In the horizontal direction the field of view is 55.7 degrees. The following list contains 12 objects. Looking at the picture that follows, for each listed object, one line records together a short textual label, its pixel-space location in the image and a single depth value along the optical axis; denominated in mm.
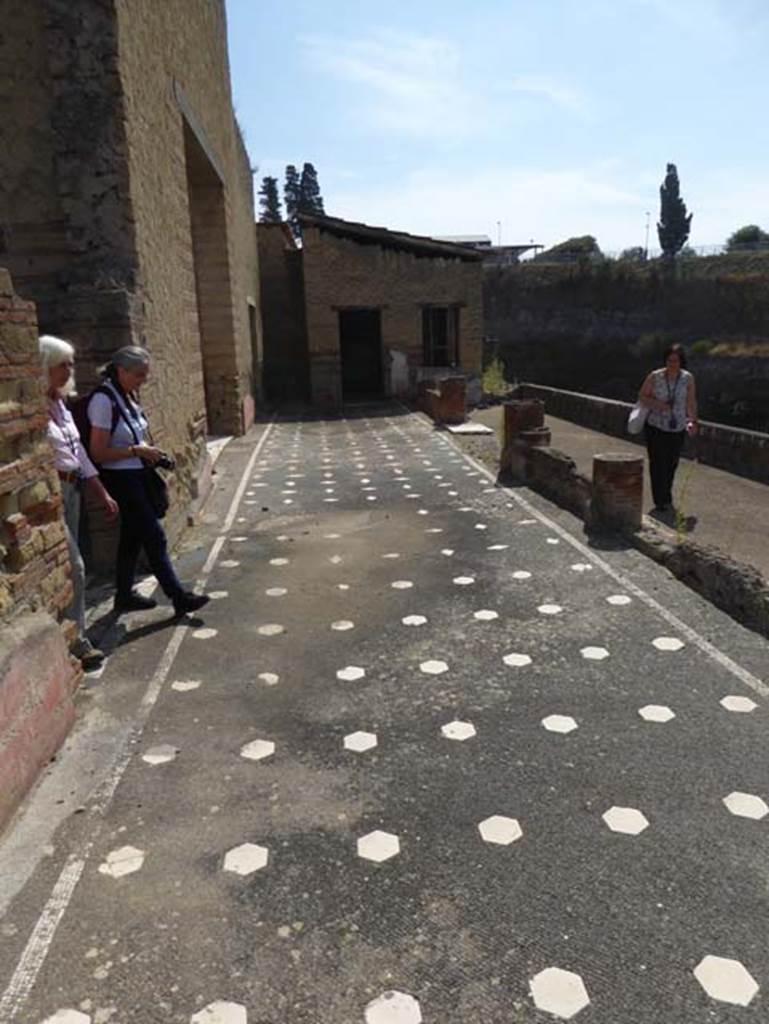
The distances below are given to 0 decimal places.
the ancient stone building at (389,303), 19891
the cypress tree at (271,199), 70312
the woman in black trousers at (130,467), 4844
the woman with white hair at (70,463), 4152
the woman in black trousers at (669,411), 7637
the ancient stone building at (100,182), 5785
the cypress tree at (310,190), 71688
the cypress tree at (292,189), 73125
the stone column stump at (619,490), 6875
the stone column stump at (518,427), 9984
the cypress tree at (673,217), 67312
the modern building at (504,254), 46406
